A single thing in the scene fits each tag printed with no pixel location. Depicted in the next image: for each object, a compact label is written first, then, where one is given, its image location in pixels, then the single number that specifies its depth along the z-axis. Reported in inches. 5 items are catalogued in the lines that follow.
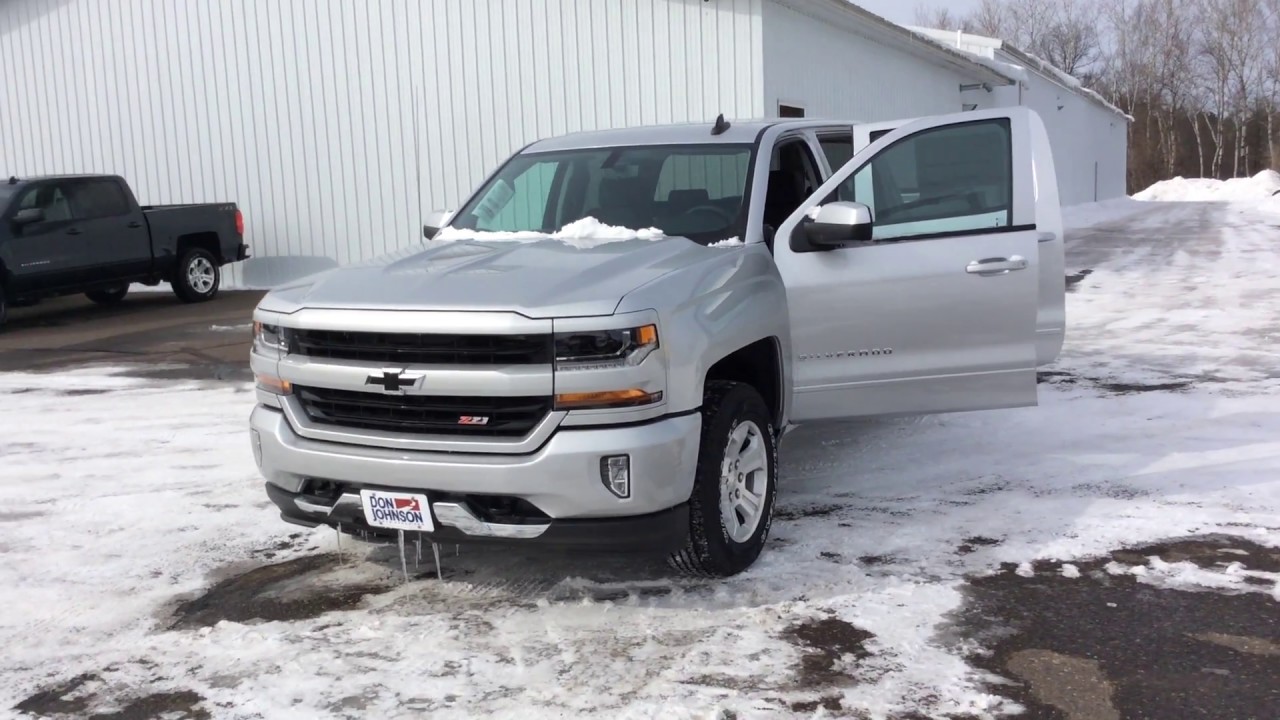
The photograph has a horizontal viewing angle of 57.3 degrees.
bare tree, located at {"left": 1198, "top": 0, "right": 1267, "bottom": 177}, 2834.6
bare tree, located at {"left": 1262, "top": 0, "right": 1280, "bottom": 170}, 2812.5
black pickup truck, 544.7
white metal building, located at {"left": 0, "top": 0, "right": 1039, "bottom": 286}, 565.9
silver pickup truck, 160.2
